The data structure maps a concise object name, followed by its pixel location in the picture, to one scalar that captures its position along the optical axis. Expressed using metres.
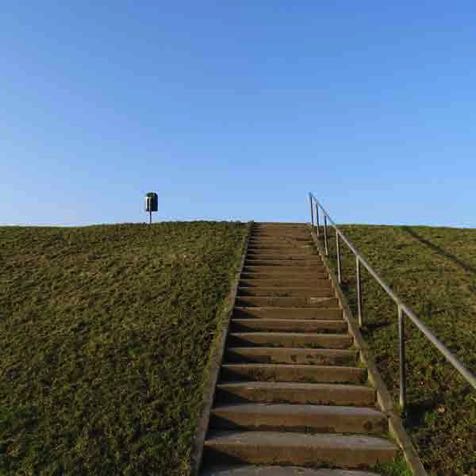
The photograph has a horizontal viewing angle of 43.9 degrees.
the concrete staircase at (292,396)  5.88
